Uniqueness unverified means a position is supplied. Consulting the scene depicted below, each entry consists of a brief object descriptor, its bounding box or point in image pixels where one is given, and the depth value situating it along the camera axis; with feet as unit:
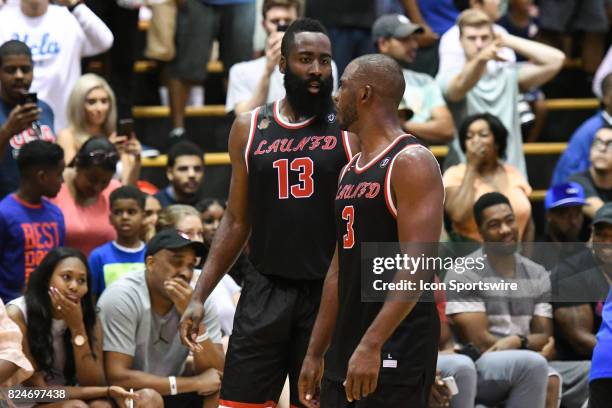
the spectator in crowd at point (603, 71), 71.05
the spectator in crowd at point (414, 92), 61.05
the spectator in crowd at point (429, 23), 69.82
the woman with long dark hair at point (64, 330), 46.01
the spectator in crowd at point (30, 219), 50.39
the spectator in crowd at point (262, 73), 61.11
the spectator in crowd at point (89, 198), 53.01
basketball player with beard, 37.47
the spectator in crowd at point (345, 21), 66.90
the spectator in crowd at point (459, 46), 65.92
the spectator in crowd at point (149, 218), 54.54
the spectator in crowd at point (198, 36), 66.28
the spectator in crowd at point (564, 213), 58.39
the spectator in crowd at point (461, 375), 48.03
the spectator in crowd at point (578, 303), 51.19
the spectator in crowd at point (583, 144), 63.77
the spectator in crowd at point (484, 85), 63.00
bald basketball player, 31.58
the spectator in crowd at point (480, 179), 57.16
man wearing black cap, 47.11
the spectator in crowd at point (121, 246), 51.03
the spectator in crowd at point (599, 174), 60.90
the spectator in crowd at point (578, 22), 75.25
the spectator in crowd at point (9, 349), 35.96
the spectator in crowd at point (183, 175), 58.13
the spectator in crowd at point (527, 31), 72.74
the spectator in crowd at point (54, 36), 59.31
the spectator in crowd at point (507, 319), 49.19
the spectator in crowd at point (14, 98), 54.90
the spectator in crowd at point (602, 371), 35.86
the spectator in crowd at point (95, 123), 56.70
